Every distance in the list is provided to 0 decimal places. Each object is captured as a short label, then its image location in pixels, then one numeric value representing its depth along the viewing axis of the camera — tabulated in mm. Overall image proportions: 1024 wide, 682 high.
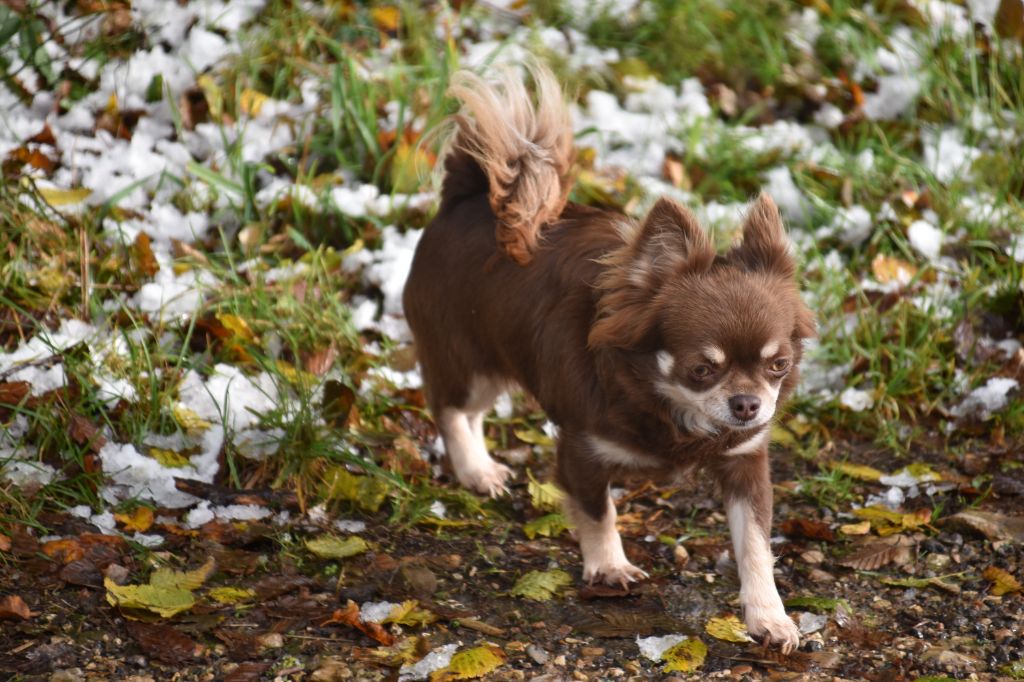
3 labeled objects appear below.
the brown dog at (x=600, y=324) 6512
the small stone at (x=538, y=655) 6555
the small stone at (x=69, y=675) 5996
